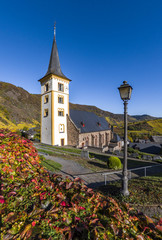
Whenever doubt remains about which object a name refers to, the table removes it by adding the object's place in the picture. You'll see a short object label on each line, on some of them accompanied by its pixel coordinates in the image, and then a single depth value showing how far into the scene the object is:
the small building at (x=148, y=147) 33.64
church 21.72
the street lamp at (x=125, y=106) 4.06
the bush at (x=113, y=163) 11.16
